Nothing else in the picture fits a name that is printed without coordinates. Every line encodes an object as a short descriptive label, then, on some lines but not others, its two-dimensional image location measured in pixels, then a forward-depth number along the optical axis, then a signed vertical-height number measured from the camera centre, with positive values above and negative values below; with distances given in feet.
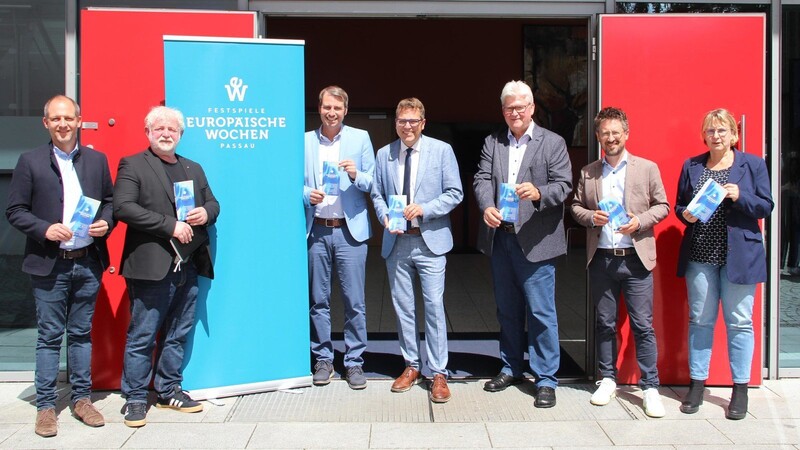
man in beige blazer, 13.94 -0.33
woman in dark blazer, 13.55 -0.64
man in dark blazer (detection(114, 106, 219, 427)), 12.97 -0.53
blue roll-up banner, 14.17 +0.38
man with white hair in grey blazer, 14.20 -0.09
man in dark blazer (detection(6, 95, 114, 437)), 12.80 -0.27
